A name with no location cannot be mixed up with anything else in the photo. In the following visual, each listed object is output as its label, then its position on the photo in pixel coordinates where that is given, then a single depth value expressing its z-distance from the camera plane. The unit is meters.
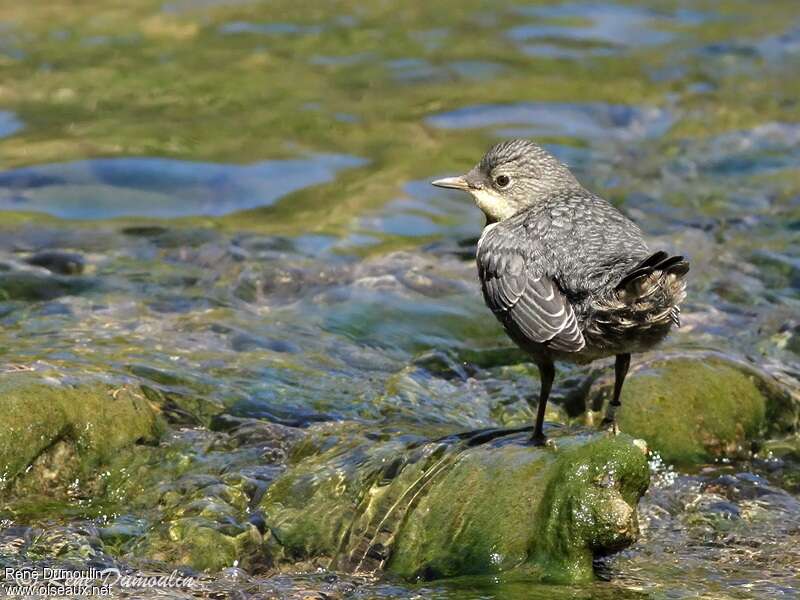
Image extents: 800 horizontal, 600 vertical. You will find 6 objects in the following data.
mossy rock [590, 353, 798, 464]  14.33
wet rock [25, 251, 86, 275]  18.67
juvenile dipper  11.14
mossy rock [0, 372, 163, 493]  12.81
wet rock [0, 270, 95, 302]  17.61
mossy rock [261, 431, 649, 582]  10.80
